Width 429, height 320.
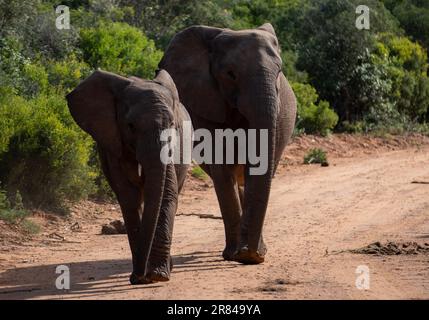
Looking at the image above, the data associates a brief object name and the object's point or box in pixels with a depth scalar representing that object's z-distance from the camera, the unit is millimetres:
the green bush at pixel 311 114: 22594
